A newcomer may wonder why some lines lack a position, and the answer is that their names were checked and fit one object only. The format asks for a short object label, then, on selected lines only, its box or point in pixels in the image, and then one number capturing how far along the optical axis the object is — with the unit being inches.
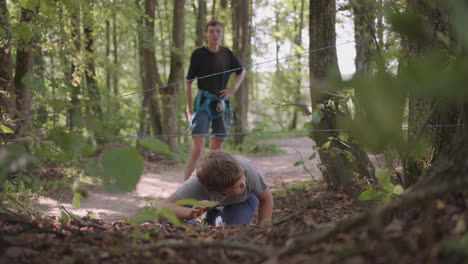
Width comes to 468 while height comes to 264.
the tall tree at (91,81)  263.6
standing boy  181.6
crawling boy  101.0
